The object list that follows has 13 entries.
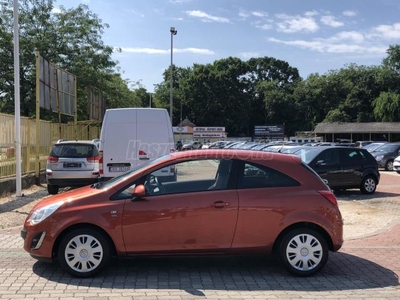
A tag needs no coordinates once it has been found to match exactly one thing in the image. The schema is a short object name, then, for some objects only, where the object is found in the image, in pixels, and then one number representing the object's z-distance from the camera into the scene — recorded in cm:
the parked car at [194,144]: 5142
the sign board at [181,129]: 5215
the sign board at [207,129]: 5441
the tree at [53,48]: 2769
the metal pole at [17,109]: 1193
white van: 1015
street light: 3781
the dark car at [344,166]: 1320
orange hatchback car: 527
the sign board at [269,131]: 6725
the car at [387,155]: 2455
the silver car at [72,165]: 1263
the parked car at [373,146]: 2662
